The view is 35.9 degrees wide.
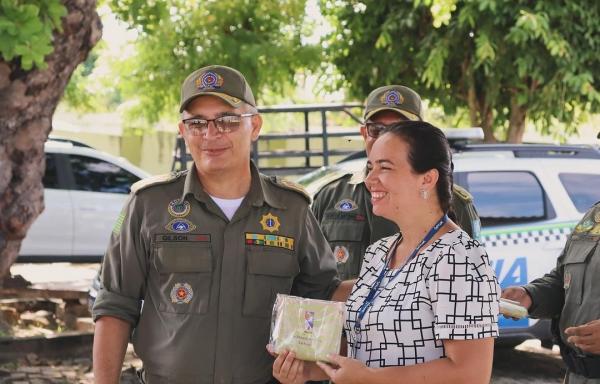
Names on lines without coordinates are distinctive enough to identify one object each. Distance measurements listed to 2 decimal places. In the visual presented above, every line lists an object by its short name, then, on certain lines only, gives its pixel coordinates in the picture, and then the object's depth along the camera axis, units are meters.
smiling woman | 2.42
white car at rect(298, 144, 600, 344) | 7.28
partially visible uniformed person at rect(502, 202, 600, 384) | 3.21
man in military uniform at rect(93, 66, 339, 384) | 2.98
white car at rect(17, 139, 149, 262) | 11.92
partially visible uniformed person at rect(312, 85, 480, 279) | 4.02
